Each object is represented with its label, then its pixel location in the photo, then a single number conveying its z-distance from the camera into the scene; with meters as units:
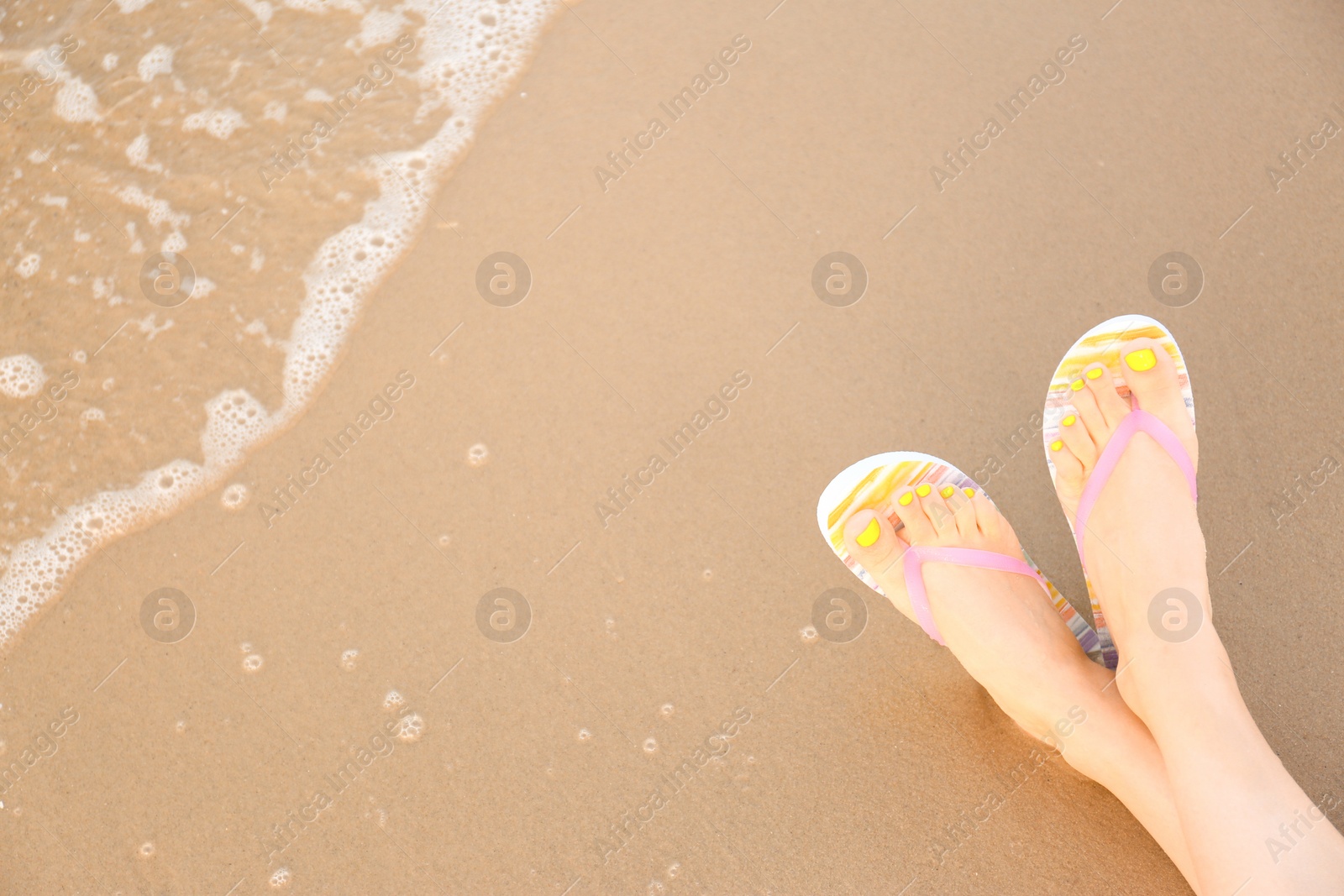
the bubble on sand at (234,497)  1.59
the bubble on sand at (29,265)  1.72
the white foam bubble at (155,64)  1.83
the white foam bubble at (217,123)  1.78
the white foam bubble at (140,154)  1.77
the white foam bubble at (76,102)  1.82
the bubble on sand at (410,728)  1.50
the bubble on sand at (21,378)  1.66
